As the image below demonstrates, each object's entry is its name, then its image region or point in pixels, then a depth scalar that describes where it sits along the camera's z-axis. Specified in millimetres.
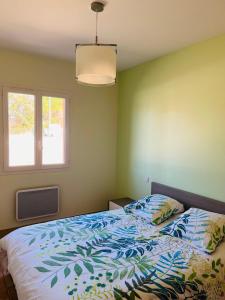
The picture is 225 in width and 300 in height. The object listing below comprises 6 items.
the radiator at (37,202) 3359
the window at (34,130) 3291
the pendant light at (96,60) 1878
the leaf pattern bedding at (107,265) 1531
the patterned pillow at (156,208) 2646
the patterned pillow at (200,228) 2068
